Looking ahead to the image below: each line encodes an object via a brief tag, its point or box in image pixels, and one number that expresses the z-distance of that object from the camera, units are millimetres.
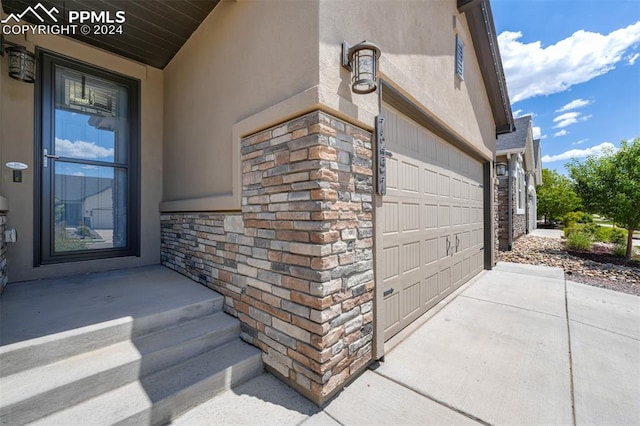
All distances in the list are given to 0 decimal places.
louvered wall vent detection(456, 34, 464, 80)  4633
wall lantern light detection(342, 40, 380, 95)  2092
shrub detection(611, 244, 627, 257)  7707
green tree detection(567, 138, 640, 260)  7047
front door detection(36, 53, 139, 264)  3582
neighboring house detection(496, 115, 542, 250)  9000
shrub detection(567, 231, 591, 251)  8625
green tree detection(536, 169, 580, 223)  17127
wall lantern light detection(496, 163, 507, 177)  8484
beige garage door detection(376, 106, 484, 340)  2939
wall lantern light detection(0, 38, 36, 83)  3150
